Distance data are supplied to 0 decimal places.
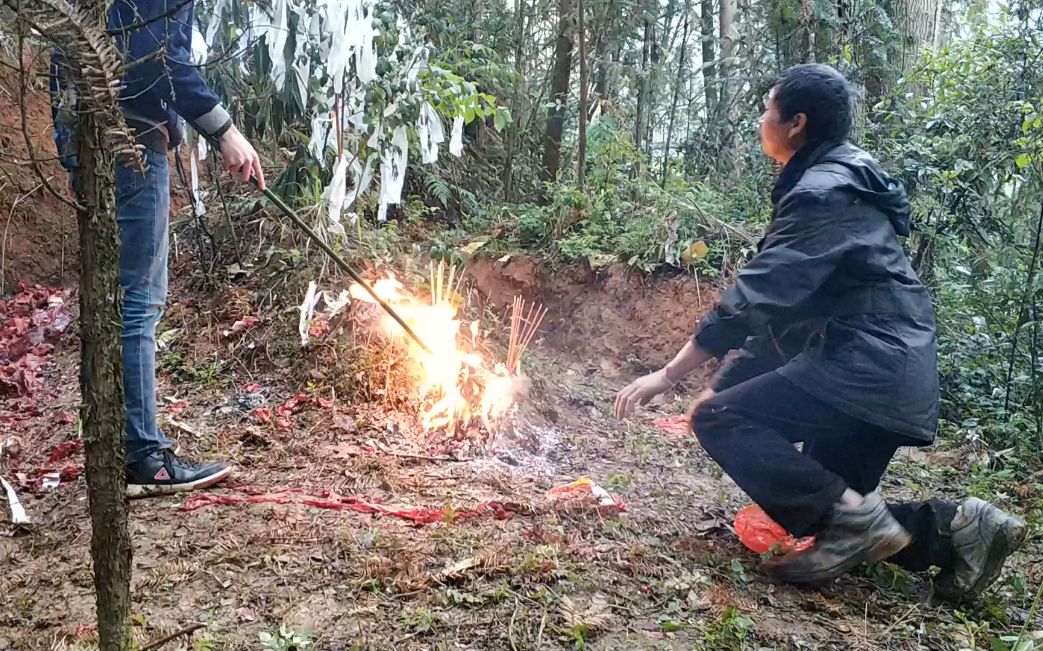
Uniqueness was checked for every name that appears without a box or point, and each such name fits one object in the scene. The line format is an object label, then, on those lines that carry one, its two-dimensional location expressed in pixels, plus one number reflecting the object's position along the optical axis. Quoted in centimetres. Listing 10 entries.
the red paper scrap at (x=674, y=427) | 440
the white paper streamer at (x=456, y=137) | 525
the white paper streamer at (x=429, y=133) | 505
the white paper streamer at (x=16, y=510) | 255
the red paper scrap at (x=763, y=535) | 265
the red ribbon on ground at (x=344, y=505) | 269
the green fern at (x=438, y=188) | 671
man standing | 238
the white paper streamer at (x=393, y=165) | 504
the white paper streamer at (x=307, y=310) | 418
